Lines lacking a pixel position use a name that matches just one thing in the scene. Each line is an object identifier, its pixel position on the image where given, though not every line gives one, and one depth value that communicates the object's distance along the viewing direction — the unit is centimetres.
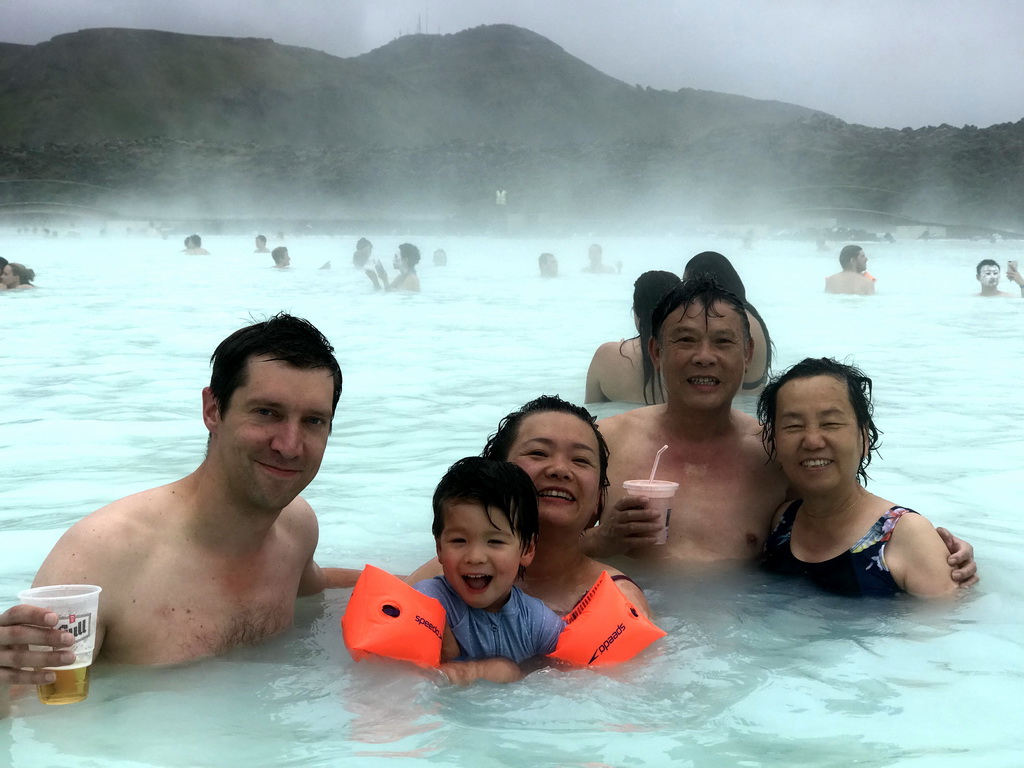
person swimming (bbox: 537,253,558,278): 1913
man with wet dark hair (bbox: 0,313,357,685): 253
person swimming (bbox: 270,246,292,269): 2066
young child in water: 275
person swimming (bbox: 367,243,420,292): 1566
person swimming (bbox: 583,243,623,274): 1917
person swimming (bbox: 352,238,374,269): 1980
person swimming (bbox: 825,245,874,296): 1542
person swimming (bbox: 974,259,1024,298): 1435
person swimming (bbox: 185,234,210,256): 2471
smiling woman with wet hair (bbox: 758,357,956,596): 327
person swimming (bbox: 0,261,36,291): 1491
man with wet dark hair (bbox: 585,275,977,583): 361
